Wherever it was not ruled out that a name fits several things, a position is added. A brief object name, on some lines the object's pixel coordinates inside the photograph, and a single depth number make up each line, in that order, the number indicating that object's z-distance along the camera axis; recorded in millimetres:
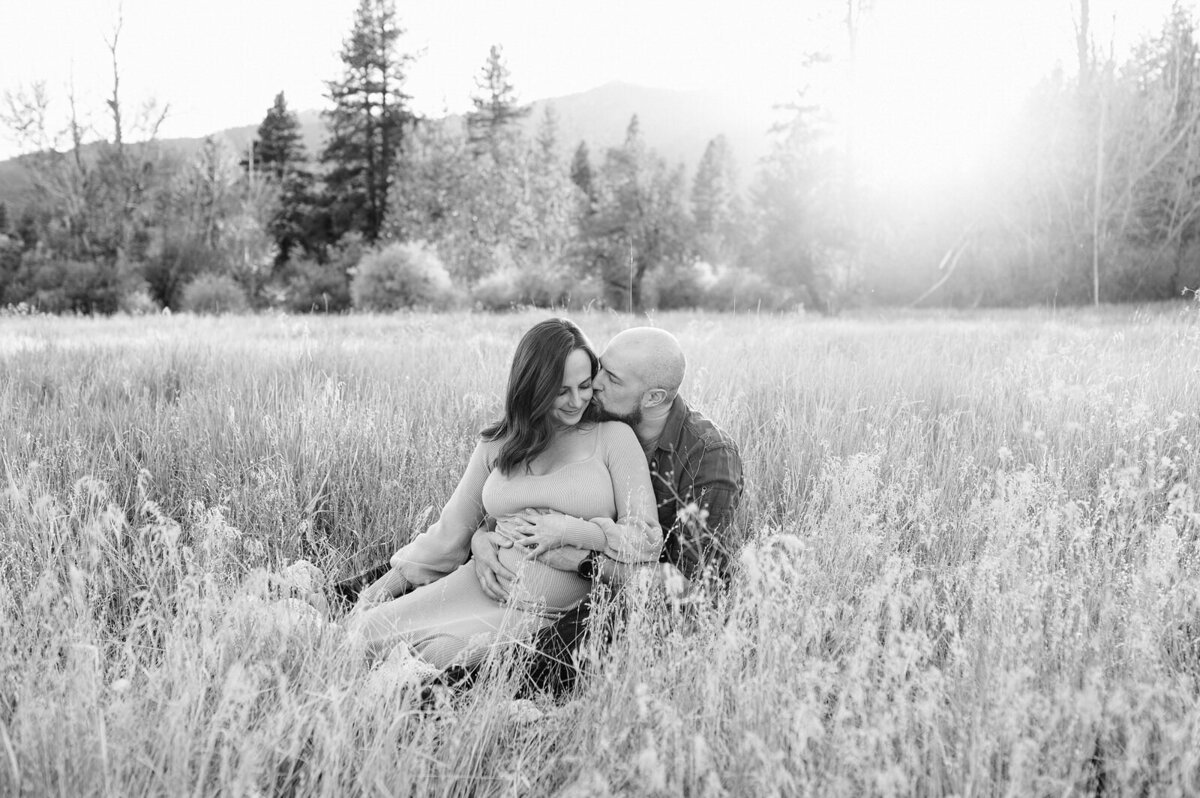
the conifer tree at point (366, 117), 40438
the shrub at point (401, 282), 22500
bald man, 3162
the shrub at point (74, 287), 23520
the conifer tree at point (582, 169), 55656
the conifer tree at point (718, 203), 41900
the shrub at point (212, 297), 22828
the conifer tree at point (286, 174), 39906
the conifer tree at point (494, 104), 48125
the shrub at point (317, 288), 26823
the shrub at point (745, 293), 23338
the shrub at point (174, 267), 25609
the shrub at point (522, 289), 24016
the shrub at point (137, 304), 23000
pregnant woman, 3046
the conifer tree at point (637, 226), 29484
